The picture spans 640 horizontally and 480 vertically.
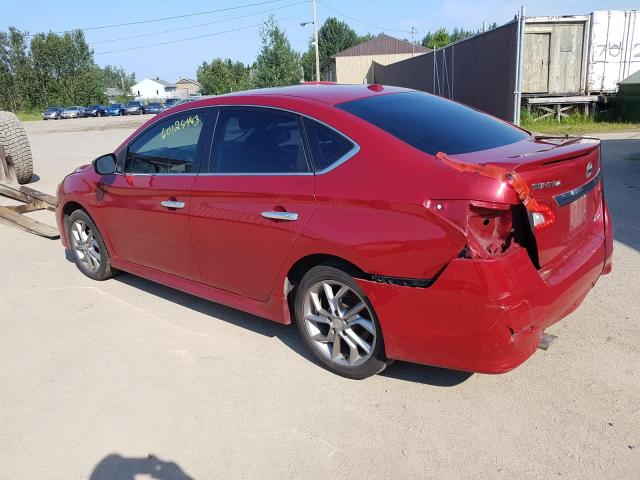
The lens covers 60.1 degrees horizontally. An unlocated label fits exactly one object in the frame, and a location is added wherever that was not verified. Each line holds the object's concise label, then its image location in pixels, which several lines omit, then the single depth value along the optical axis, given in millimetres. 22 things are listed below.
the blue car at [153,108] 61438
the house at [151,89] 150500
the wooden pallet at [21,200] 7084
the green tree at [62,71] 69562
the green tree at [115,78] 158500
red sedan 2650
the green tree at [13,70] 66375
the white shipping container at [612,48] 15906
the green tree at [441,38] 66294
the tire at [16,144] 10117
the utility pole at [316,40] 41297
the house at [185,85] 150262
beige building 60906
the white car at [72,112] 55875
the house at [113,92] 123912
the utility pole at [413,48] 63800
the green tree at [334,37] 97125
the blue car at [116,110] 58562
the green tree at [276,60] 30969
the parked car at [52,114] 54375
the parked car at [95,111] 57438
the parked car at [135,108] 59938
